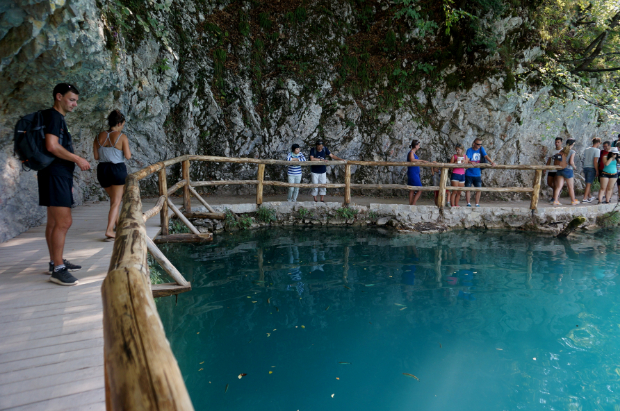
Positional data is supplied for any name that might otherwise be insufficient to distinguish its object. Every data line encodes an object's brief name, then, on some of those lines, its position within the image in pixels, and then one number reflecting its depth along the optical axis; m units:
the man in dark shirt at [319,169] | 9.33
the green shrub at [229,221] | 8.48
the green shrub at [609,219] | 9.38
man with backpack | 3.31
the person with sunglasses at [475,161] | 9.27
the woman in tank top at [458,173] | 9.18
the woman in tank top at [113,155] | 4.54
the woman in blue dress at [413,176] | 9.24
